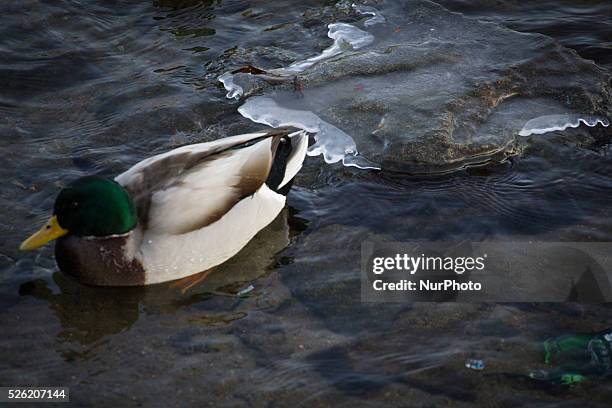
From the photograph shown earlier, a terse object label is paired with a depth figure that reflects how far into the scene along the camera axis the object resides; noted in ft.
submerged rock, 19.97
